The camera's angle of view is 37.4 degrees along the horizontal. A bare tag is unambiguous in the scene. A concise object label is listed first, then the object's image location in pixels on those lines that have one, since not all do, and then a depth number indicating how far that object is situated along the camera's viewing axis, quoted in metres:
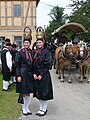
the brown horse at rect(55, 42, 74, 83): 4.92
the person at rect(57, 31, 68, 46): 6.17
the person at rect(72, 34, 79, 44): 6.11
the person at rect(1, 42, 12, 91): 4.08
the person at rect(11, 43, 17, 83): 4.25
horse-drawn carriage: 4.91
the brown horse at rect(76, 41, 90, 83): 4.89
